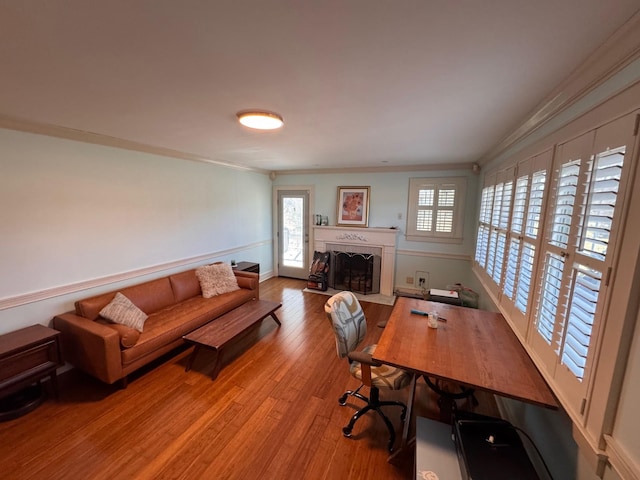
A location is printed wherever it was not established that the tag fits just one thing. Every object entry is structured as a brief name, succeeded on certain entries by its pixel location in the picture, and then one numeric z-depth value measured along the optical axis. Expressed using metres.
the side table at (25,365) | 1.92
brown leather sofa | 2.22
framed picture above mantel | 4.90
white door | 5.51
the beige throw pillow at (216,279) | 3.58
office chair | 1.81
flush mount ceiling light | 1.90
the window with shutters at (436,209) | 4.29
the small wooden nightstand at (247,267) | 4.53
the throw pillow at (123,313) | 2.51
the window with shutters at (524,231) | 1.73
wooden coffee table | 2.52
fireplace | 4.75
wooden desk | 1.38
